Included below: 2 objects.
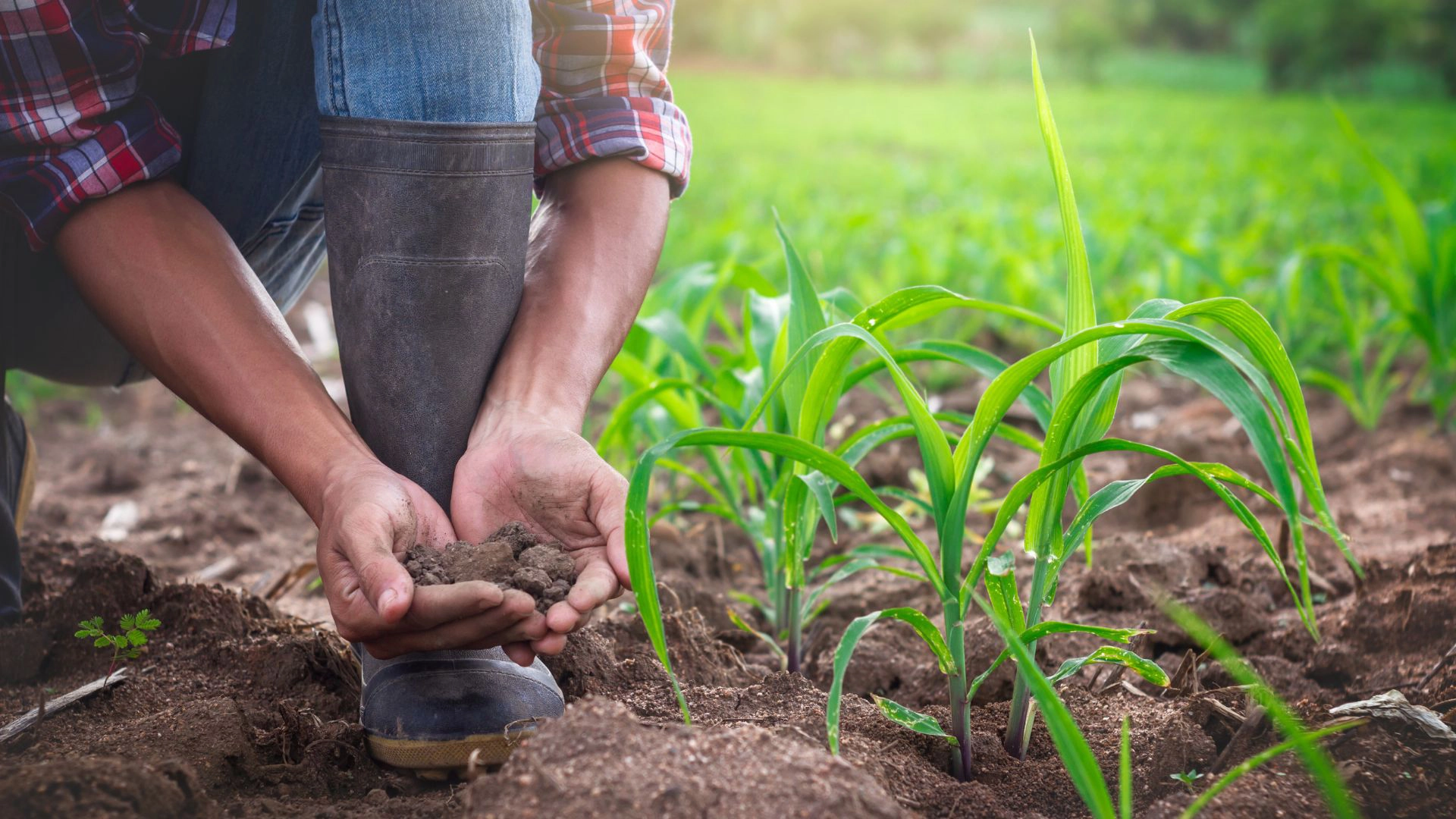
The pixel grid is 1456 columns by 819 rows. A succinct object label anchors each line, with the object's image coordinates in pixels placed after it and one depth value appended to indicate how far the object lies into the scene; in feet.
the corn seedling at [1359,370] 6.42
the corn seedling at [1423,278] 5.98
